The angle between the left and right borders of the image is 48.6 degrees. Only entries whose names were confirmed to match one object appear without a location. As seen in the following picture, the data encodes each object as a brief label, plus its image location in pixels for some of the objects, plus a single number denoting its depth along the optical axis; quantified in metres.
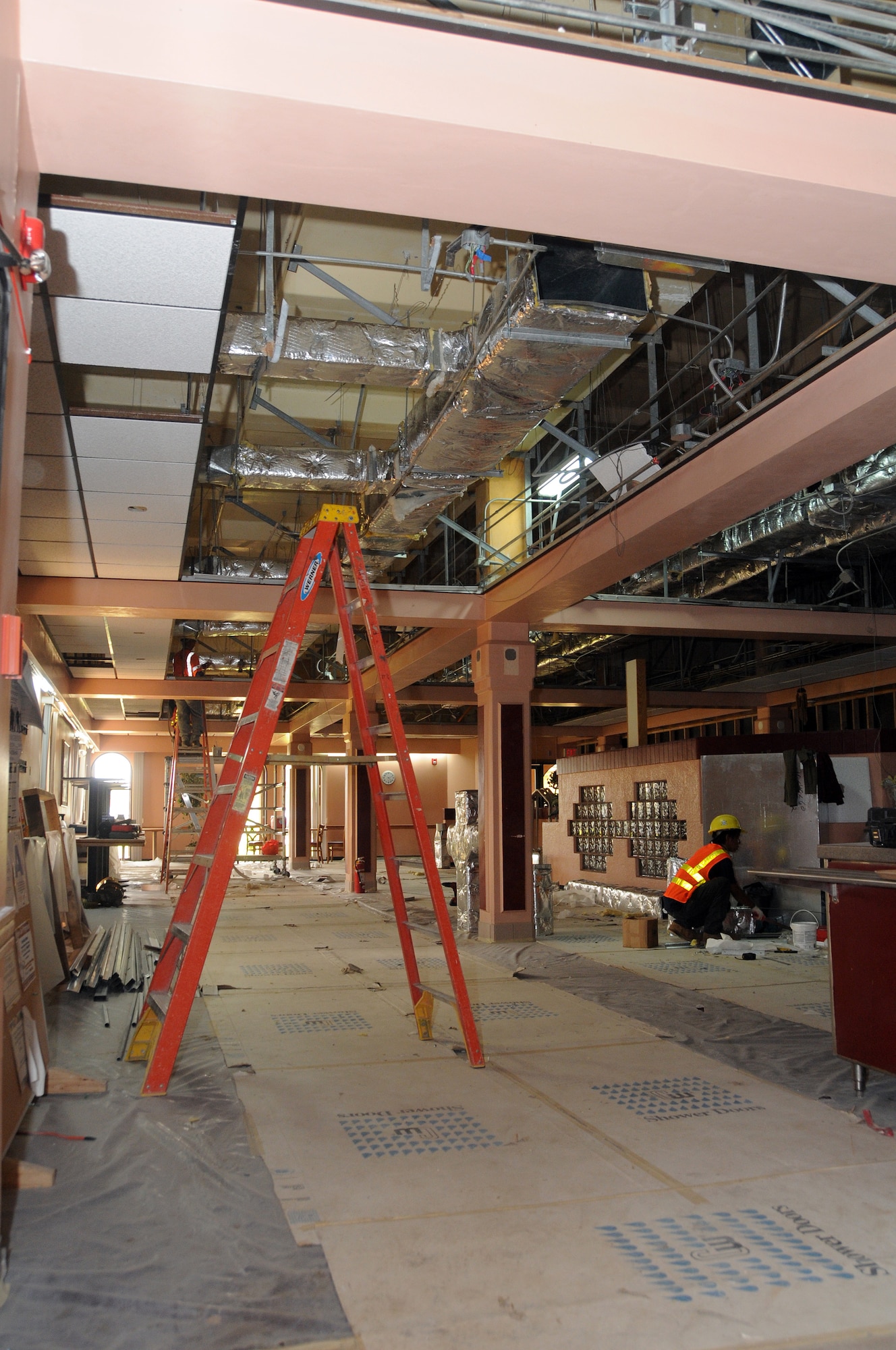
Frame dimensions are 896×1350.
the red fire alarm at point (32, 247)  2.29
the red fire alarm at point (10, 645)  2.36
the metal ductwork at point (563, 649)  11.29
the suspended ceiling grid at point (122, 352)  3.47
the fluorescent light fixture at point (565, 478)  6.66
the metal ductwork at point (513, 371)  3.99
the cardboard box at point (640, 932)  8.50
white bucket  8.29
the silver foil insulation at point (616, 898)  10.73
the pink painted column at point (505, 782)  8.87
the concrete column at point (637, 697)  12.20
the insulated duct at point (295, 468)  6.15
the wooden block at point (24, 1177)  3.06
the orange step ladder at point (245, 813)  4.04
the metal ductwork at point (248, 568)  8.34
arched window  24.33
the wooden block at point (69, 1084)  4.08
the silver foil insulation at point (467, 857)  9.30
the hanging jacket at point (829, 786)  9.45
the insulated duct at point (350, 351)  4.68
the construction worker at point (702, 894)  8.48
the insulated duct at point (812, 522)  5.98
